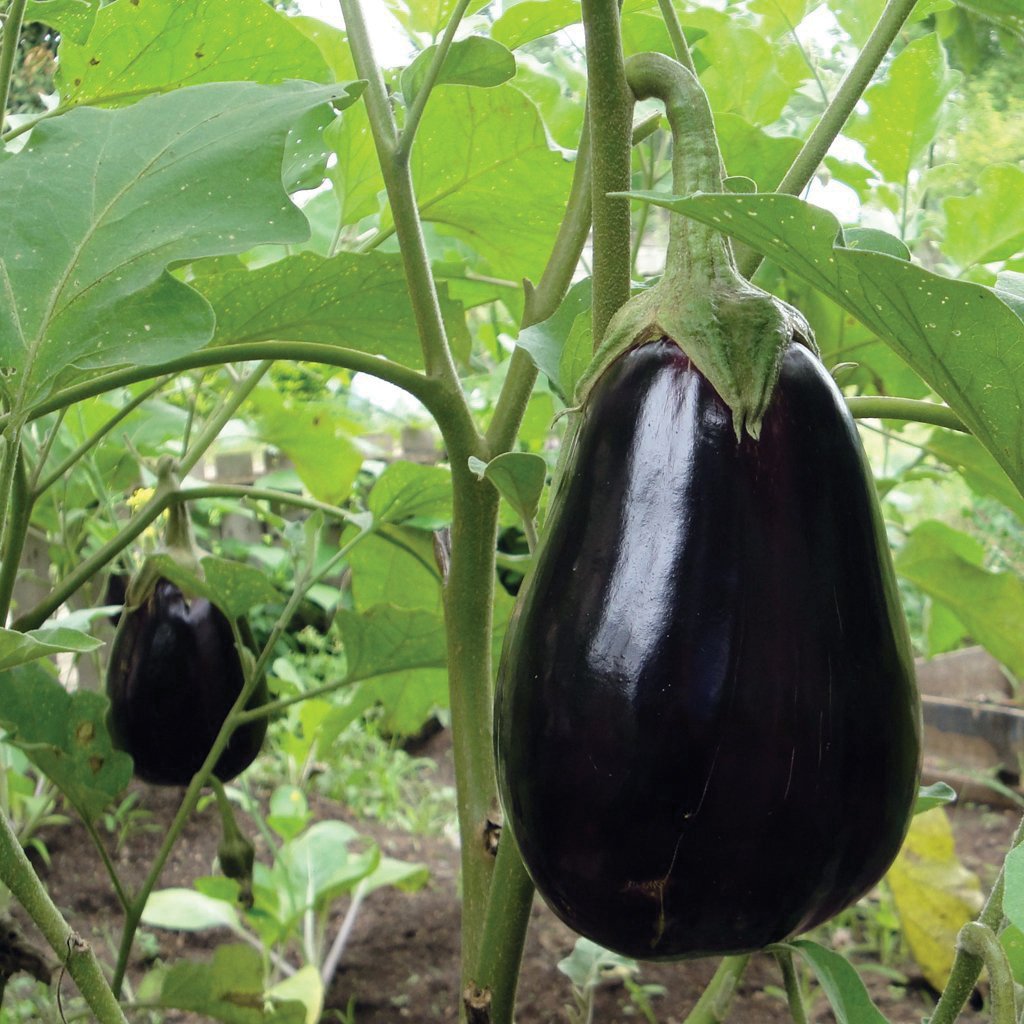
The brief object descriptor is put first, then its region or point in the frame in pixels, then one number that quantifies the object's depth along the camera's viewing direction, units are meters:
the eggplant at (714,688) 0.29
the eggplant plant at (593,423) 0.29
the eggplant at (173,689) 0.70
